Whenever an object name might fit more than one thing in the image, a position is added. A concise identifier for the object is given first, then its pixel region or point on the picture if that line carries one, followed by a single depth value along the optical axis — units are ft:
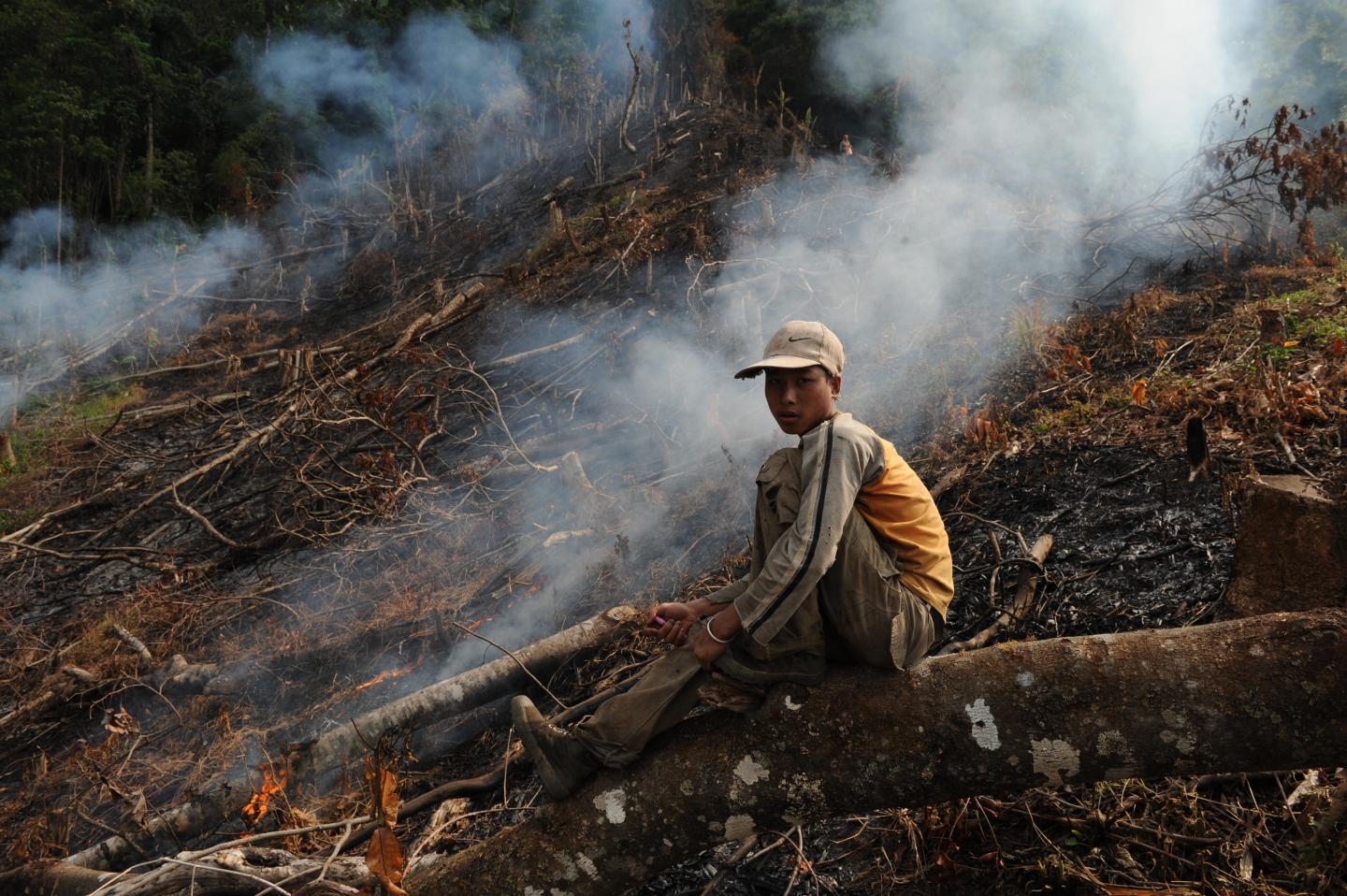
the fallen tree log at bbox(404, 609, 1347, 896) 5.65
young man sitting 6.47
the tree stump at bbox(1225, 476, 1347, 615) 8.30
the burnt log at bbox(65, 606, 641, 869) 12.87
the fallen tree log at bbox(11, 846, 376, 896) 8.11
